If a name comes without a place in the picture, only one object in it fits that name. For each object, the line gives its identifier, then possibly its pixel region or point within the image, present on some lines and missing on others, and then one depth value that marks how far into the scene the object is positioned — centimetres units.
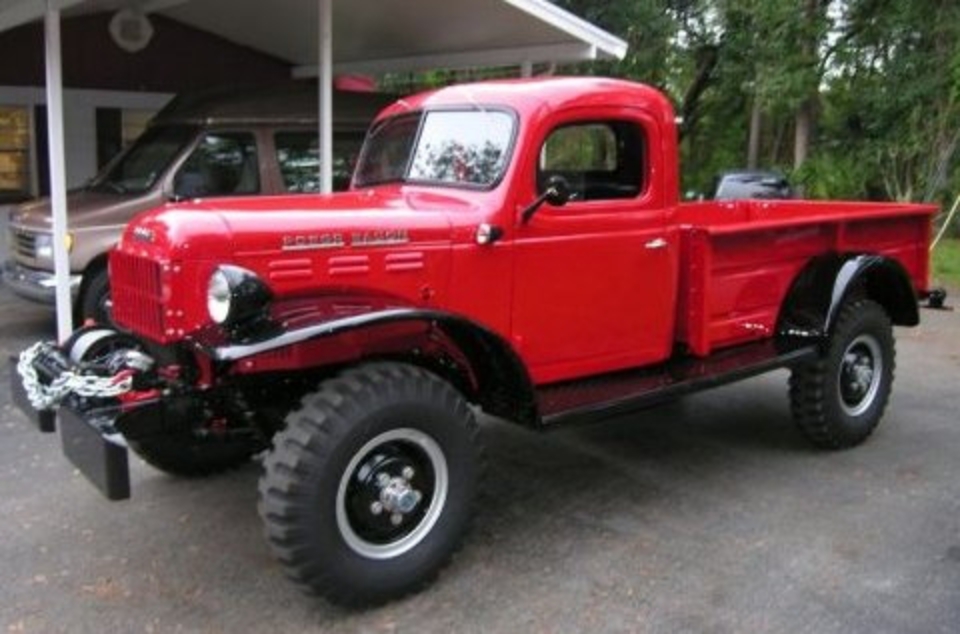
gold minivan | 846
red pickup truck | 380
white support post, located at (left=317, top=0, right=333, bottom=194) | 900
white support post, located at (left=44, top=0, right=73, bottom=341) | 775
